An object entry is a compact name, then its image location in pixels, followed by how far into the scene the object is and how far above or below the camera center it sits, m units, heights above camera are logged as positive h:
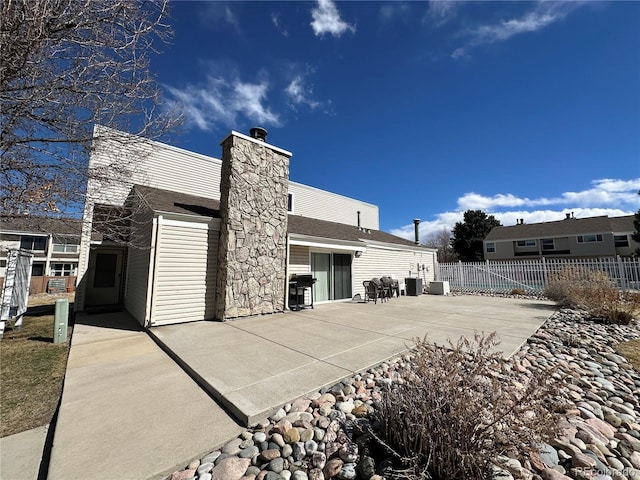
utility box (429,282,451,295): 14.93 -1.14
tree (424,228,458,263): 39.71 +4.56
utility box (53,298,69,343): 5.79 -1.28
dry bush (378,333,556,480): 1.74 -1.16
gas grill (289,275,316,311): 9.07 -0.78
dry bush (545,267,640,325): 6.75 -0.83
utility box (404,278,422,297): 14.05 -0.97
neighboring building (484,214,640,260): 25.45 +3.25
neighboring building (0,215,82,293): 20.94 +0.74
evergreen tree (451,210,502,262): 32.00 +4.48
